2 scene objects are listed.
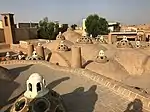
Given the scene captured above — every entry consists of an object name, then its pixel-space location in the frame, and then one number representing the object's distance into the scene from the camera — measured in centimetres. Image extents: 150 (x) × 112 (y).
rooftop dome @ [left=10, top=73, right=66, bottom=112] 278
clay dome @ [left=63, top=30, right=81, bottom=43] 1312
